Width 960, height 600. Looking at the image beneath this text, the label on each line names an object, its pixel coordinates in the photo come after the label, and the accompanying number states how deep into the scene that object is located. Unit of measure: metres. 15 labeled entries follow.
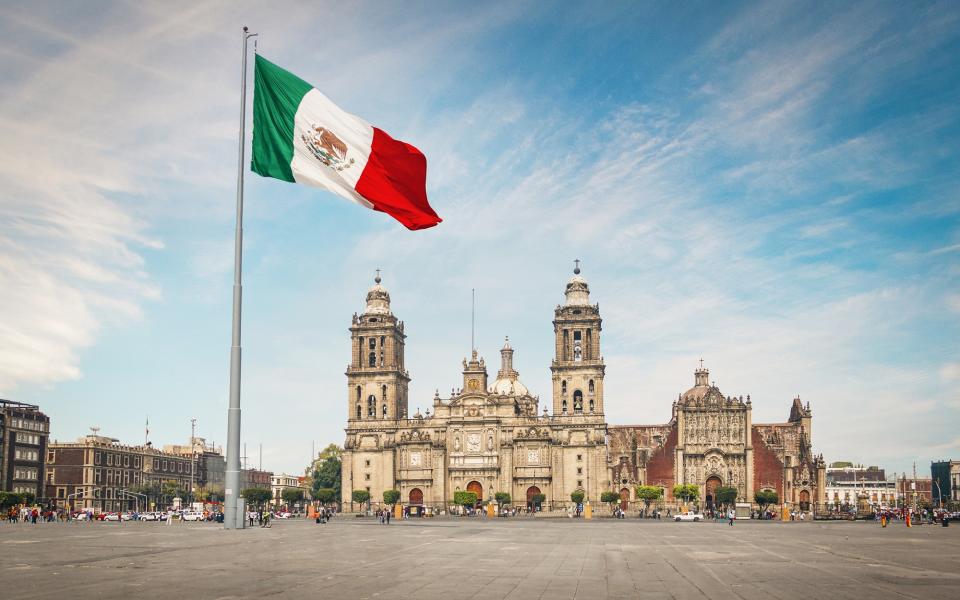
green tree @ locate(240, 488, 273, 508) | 113.19
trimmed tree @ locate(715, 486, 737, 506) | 107.12
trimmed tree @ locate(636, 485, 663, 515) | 108.11
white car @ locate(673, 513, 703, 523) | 85.25
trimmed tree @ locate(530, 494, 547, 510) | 111.50
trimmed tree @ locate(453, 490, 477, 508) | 109.00
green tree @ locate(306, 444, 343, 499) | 147.50
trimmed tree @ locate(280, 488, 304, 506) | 131.00
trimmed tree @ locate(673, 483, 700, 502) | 108.00
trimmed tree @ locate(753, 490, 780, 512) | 108.62
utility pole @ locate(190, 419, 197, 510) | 143.35
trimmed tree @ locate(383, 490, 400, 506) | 111.88
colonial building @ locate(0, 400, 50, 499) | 113.19
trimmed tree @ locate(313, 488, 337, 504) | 120.25
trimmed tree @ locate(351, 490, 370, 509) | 114.31
